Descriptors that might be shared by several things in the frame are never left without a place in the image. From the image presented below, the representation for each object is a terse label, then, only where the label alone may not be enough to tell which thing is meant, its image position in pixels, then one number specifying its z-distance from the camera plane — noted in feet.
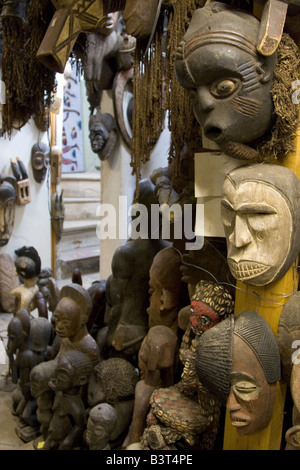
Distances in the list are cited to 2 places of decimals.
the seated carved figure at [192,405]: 4.71
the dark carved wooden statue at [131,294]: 7.16
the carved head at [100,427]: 6.16
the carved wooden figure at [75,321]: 6.93
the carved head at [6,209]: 12.80
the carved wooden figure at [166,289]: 6.19
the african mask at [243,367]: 3.94
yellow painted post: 4.17
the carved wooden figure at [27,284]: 9.76
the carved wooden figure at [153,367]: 5.70
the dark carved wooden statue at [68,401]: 6.57
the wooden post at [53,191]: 14.97
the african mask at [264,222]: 3.85
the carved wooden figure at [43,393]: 6.96
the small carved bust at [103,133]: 10.53
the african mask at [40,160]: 14.11
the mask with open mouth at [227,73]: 3.64
